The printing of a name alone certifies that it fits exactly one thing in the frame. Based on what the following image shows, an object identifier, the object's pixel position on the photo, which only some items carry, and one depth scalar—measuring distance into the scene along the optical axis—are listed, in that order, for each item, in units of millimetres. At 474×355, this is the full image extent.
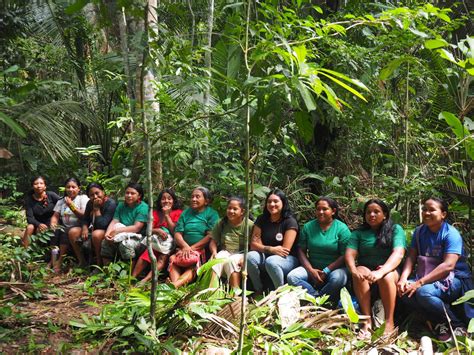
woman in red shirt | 5078
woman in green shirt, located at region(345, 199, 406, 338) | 3947
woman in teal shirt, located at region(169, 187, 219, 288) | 4879
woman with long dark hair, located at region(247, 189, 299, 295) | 4426
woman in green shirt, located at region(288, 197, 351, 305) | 4285
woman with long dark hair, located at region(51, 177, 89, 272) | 5675
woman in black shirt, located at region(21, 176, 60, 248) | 5809
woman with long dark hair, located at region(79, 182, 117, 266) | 5484
